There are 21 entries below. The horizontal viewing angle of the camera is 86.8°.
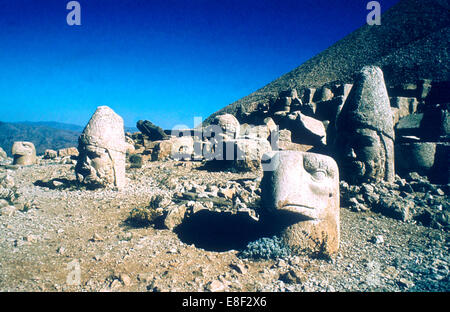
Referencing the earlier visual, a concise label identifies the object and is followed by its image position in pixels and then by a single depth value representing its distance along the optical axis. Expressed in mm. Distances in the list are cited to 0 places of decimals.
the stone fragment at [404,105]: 10944
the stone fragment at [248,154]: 8195
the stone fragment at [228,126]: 11523
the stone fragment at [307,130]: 10312
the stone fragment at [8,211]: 4660
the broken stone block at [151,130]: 14575
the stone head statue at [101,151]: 6492
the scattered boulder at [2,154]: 14172
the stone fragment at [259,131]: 10942
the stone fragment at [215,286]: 2887
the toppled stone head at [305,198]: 3385
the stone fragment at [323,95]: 16031
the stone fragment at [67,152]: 13664
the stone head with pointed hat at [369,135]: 6367
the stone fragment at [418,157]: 7059
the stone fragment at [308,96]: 16950
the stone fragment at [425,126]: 7977
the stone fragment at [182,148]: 10992
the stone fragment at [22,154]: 10773
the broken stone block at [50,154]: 12930
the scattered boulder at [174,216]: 4500
